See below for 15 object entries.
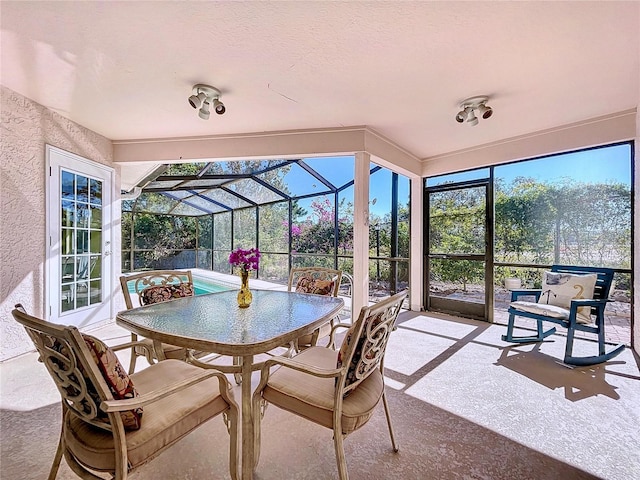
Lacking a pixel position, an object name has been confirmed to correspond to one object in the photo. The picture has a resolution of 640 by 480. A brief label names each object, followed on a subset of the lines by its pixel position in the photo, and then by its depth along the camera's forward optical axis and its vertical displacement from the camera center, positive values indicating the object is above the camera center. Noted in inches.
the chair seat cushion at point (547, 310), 107.4 -27.0
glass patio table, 51.0 -17.3
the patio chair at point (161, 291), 75.5 -15.4
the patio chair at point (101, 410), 36.9 -23.7
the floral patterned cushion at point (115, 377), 38.0 -18.4
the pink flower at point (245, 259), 75.0 -4.5
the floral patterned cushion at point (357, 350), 48.7 -18.8
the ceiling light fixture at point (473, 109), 102.1 +47.7
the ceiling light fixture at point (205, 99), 95.4 +48.4
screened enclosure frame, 202.2 +38.4
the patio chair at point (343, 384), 47.7 -27.1
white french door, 121.3 +1.1
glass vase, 77.1 -14.1
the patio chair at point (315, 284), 85.8 -15.3
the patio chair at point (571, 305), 104.0 -25.6
